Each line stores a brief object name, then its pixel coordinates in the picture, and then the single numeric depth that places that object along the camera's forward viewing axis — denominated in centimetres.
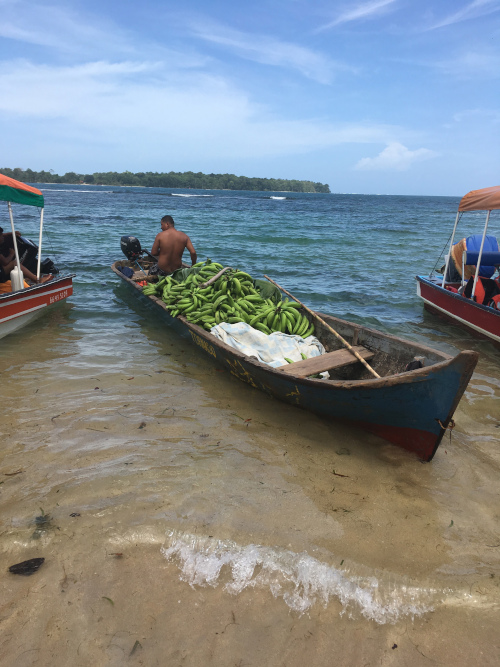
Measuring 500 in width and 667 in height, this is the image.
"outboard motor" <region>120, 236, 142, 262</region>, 1174
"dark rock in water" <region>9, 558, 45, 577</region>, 290
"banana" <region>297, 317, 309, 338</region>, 645
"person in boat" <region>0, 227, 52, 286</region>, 799
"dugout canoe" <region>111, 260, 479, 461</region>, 378
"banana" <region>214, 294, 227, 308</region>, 686
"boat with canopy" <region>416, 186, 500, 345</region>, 791
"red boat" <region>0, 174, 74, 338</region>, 734
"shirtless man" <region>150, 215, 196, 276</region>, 930
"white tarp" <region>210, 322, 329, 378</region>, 588
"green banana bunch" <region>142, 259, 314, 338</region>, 658
